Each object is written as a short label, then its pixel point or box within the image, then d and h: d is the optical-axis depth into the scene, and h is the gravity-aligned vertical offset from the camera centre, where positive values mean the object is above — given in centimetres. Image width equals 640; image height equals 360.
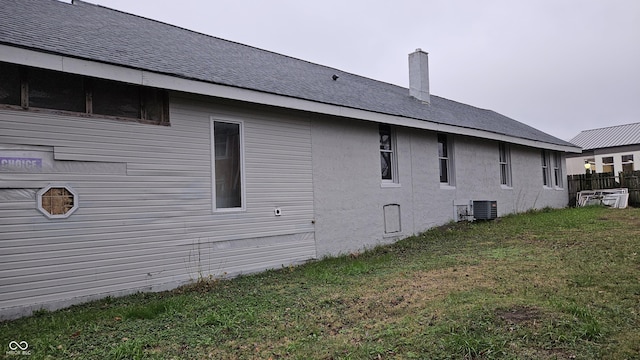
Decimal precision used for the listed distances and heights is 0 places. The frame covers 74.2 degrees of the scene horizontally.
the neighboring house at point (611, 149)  3088 +260
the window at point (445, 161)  1342 +90
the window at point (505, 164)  1617 +88
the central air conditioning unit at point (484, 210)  1351 -71
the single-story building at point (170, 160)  564 +67
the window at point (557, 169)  1954 +75
